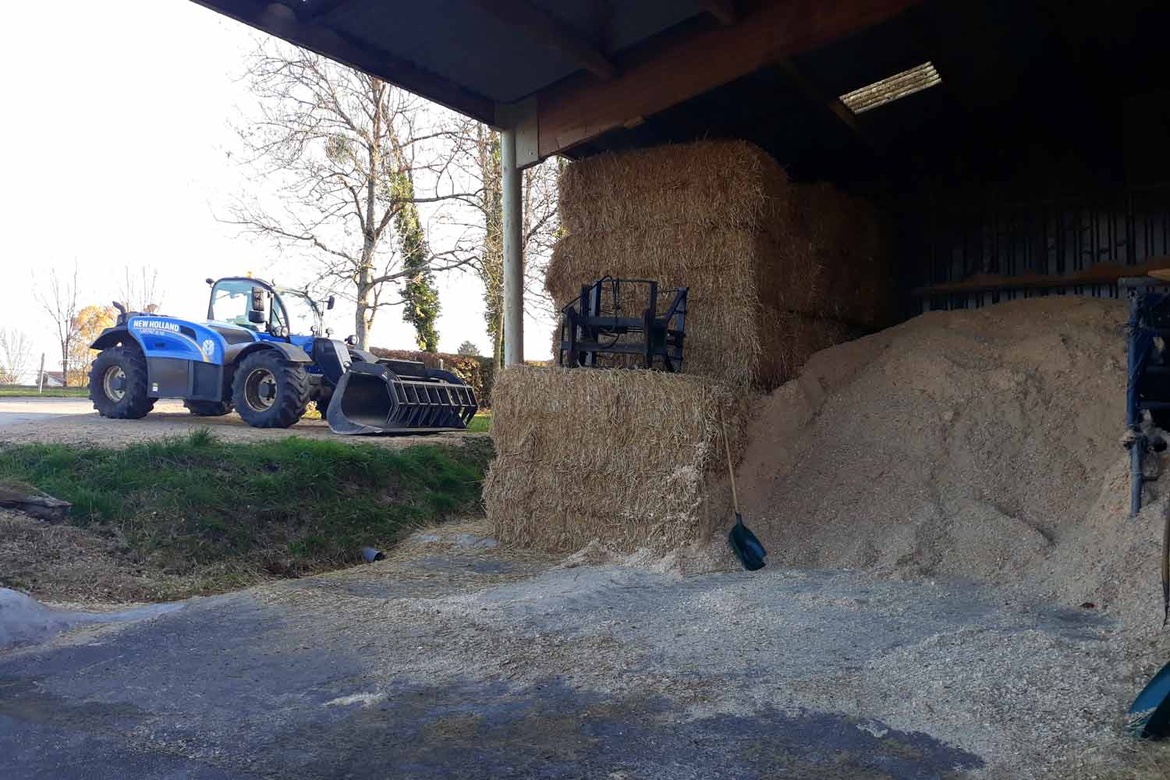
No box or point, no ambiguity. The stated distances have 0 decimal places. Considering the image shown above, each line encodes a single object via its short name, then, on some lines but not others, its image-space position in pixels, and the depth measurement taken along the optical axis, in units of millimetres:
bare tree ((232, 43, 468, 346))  19469
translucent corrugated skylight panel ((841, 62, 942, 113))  7871
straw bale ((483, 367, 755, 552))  6389
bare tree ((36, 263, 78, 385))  34500
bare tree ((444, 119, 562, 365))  19234
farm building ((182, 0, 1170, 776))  5816
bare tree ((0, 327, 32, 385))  33562
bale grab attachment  7152
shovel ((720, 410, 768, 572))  5781
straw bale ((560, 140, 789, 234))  7418
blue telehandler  11000
